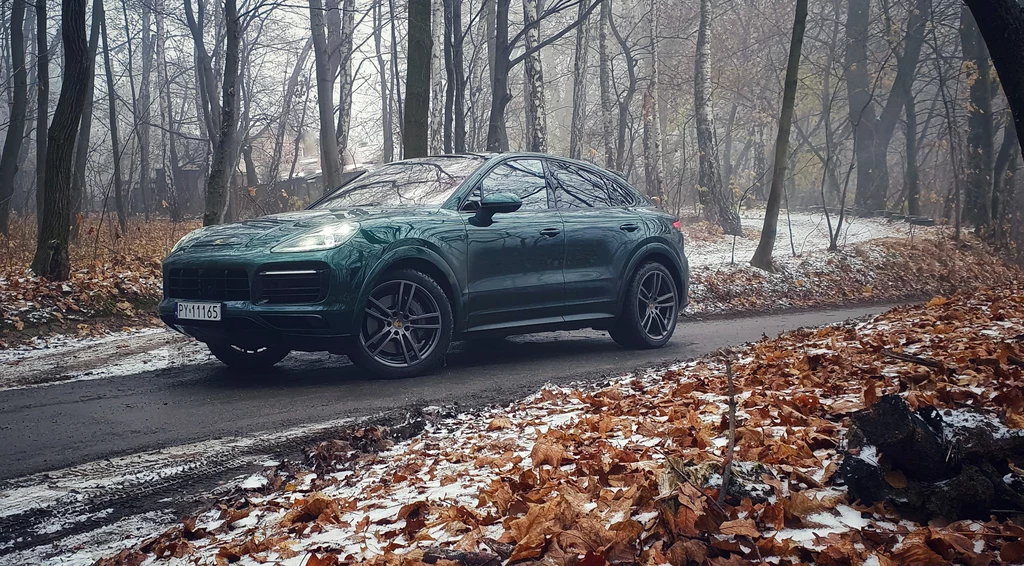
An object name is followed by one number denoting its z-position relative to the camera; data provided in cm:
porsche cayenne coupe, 582
